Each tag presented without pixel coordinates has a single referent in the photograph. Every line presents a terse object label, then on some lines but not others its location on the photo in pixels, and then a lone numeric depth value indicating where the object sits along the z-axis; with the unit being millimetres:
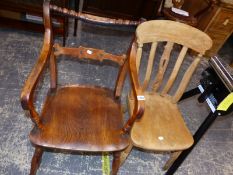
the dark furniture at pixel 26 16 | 2115
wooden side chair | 1105
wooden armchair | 954
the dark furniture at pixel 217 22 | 2428
